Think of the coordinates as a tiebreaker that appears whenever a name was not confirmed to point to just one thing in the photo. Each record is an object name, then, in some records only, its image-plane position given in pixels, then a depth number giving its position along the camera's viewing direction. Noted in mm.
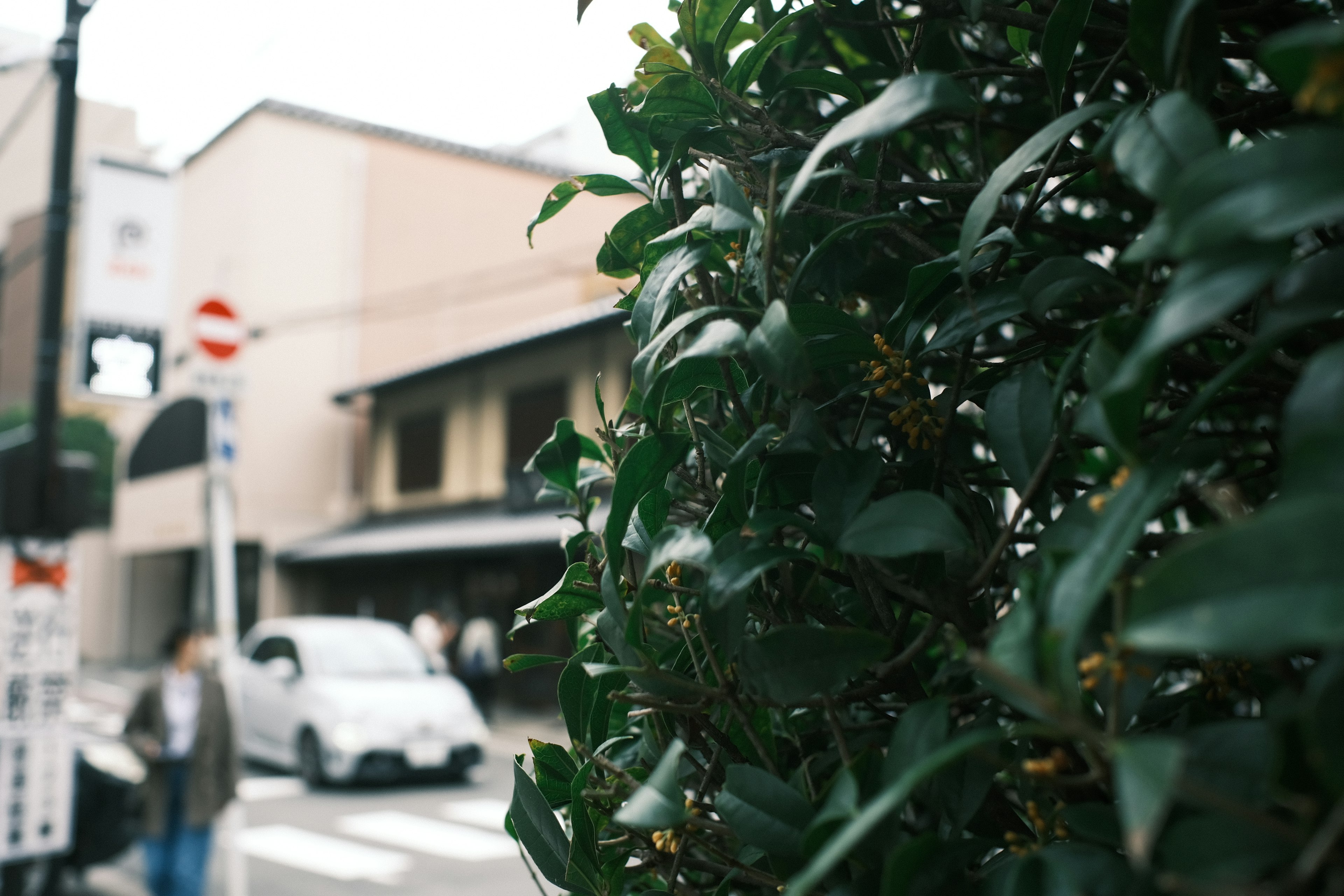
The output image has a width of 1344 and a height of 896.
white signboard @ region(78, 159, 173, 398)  4898
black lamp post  4344
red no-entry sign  5500
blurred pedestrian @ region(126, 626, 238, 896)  4605
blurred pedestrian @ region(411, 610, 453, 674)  10539
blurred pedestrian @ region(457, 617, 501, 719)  10742
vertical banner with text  4094
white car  7539
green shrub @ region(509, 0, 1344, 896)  385
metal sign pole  5066
